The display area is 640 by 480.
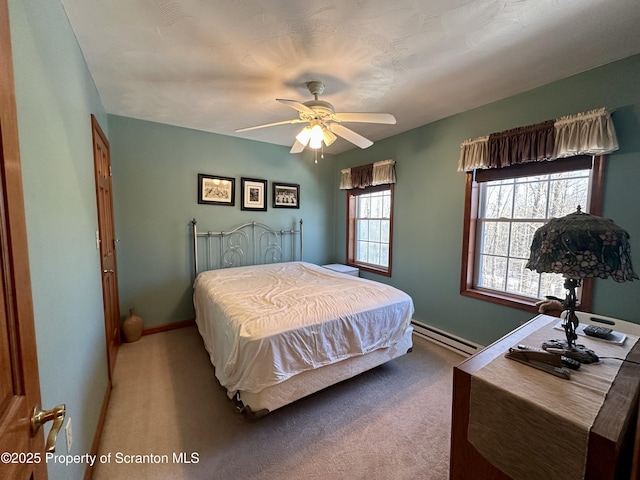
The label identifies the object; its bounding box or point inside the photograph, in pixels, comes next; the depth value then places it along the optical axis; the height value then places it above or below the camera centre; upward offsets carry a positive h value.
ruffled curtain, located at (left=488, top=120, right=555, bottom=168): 2.18 +0.68
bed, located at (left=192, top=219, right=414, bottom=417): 1.73 -0.85
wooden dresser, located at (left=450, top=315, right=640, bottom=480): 0.79 -0.68
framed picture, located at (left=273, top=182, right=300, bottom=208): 4.12 +0.38
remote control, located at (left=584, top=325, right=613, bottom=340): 1.39 -0.60
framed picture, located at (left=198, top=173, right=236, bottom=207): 3.52 +0.38
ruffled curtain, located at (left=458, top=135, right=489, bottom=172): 2.58 +0.68
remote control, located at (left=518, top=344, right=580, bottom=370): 1.12 -0.61
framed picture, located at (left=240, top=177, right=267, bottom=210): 3.83 +0.36
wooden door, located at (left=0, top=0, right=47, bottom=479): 0.54 -0.22
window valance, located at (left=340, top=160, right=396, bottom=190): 3.61 +0.67
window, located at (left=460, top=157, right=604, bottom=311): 2.16 +0.05
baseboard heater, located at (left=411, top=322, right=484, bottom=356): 2.81 -1.38
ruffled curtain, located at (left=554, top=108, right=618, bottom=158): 1.89 +0.66
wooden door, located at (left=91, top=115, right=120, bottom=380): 2.21 -0.25
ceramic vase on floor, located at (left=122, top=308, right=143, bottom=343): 2.98 -1.29
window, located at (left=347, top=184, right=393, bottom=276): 3.93 -0.14
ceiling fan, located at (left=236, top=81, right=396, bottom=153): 2.11 +0.84
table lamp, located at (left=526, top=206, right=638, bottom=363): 1.08 -0.13
